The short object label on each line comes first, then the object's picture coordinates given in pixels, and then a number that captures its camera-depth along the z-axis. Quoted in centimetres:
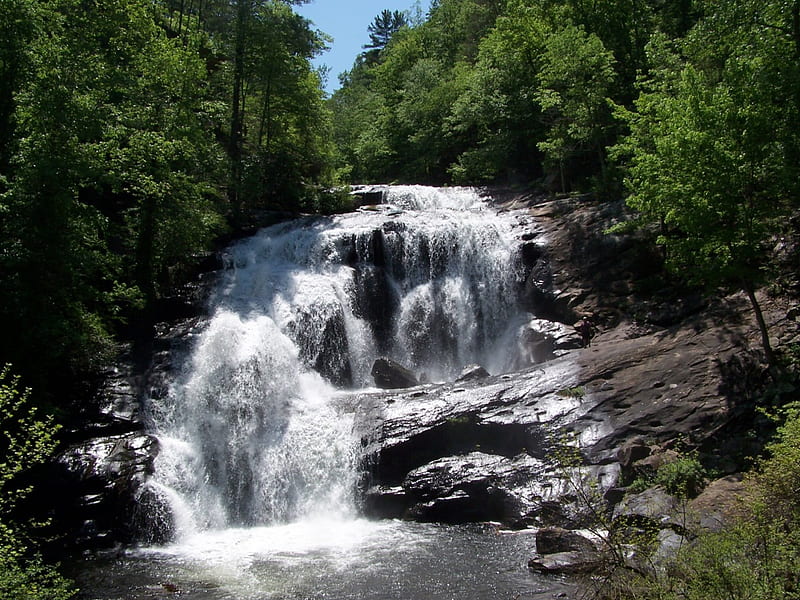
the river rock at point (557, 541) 1073
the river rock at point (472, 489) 1395
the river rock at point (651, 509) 973
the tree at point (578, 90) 2677
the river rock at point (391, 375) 1941
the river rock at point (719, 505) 871
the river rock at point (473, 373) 1823
